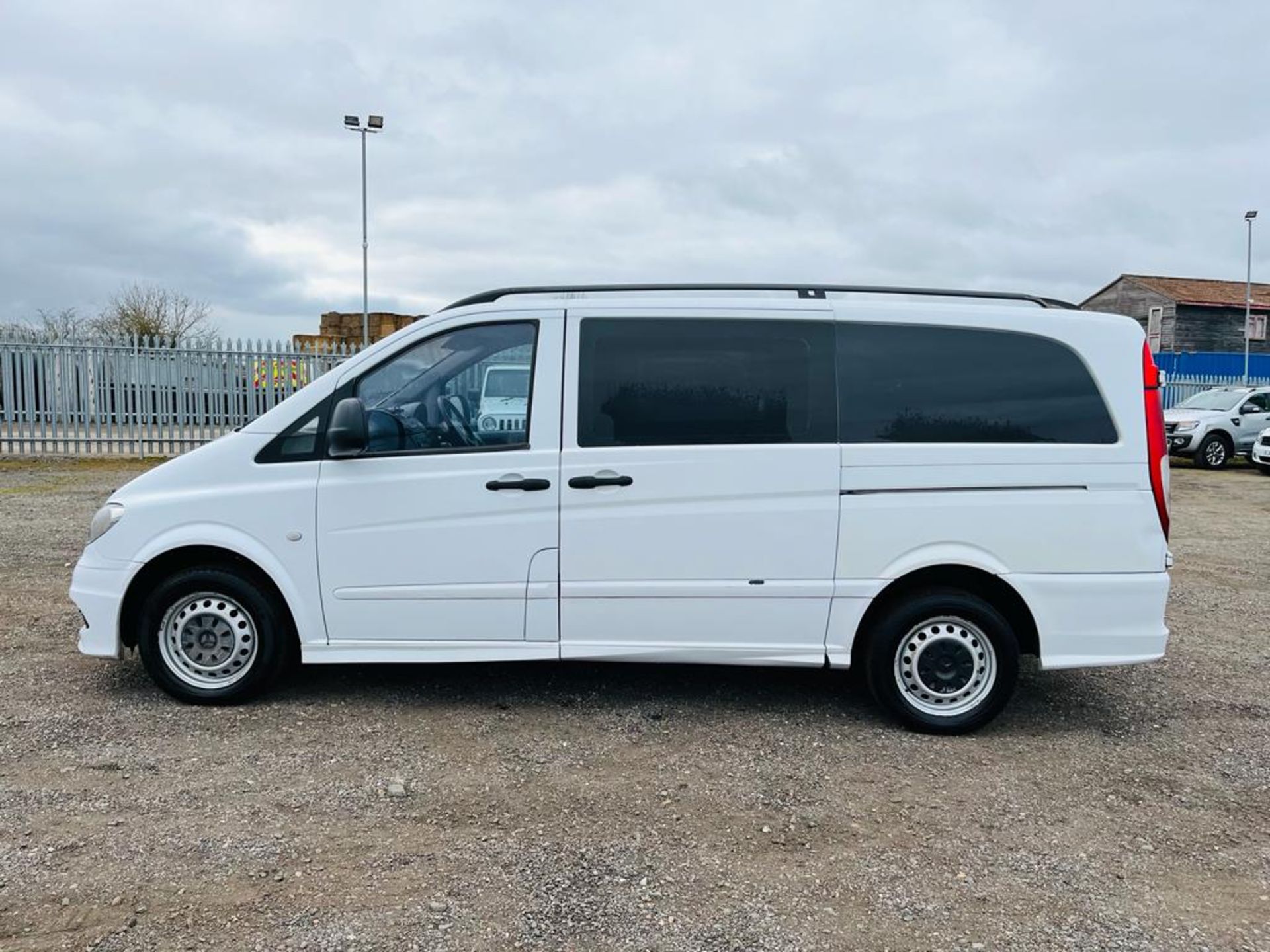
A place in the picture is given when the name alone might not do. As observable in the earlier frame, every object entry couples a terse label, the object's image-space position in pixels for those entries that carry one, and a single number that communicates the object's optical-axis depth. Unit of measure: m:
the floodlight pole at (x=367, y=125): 26.05
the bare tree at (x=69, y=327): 28.96
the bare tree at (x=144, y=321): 33.09
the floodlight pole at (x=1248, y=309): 32.88
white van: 4.26
